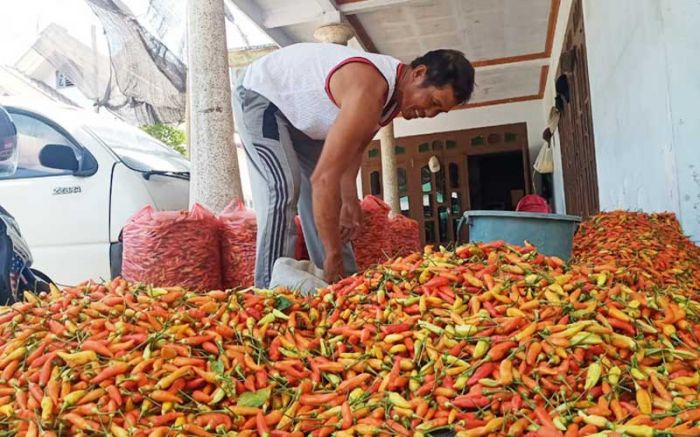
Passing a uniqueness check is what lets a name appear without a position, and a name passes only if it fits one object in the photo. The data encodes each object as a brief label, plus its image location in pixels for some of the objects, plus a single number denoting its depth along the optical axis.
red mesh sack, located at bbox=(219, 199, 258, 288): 3.79
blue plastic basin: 2.82
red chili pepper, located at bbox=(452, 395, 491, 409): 1.32
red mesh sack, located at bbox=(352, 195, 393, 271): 4.36
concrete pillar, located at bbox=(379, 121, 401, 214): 9.66
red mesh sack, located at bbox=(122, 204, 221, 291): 3.49
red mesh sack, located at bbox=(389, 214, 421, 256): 4.87
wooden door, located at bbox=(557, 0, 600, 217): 6.14
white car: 4.16
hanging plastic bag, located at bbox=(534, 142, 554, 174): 11.00
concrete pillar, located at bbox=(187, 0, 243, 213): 4.26
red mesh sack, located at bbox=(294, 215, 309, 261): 3.57
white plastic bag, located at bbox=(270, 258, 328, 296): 2.30
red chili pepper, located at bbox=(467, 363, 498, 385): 1.38
